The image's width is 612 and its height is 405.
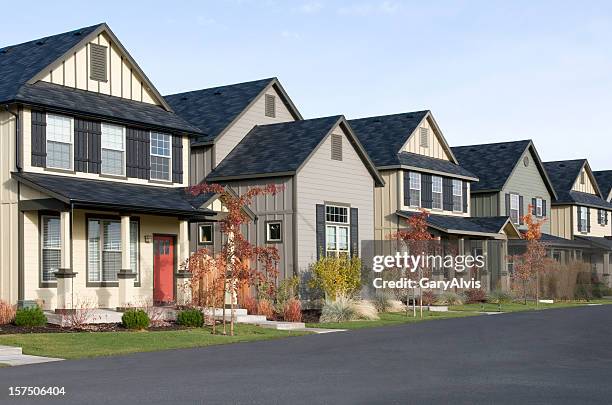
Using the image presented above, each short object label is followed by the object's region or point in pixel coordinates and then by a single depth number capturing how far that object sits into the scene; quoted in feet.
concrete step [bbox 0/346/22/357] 61.87
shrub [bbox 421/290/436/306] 128.53
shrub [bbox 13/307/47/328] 78.54
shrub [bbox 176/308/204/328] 85.51
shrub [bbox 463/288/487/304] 140.46
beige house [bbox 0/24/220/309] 87.30
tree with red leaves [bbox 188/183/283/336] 80.84
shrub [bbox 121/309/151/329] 80.59
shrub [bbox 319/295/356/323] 98.12
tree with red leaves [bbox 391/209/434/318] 110.52
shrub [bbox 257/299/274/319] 99.25
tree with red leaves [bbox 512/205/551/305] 142.31
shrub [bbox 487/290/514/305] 142.52
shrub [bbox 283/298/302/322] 95.91
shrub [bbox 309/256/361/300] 112.47
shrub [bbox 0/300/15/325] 80.53
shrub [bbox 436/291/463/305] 132.16
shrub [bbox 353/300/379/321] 99.71
